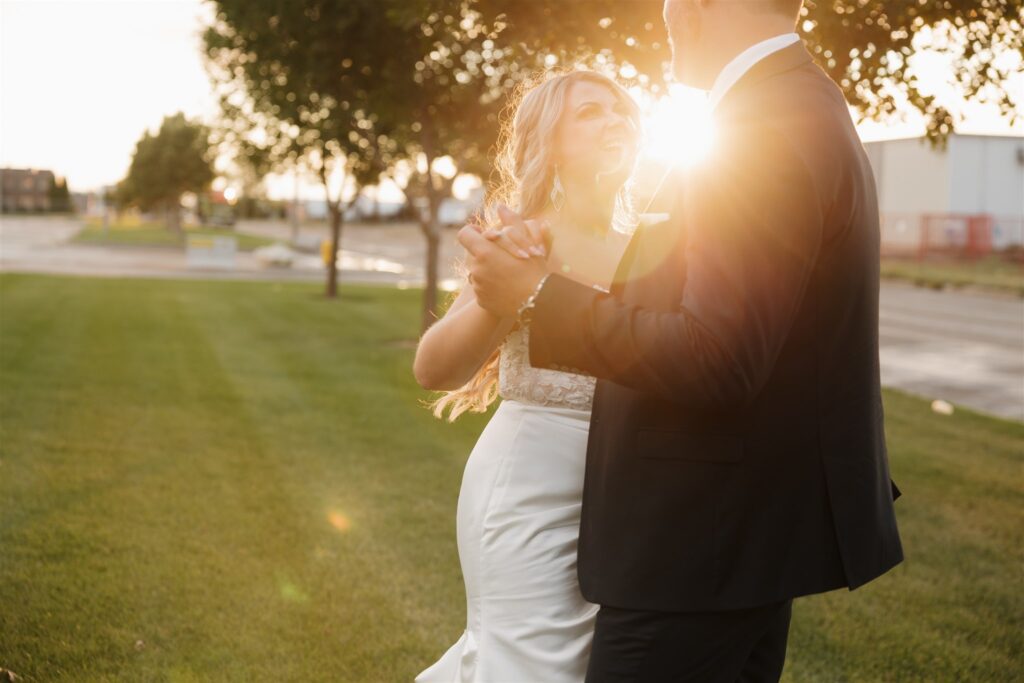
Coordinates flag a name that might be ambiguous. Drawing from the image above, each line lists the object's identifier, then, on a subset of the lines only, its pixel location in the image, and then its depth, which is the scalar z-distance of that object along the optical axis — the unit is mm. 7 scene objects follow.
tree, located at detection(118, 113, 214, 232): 61688
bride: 2416
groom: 1706
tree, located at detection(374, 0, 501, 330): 13352
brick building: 143375
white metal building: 48906
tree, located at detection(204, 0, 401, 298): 13148
